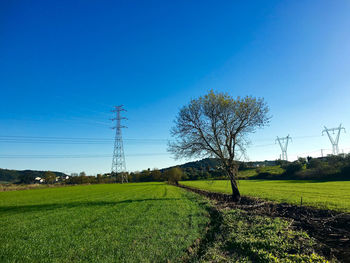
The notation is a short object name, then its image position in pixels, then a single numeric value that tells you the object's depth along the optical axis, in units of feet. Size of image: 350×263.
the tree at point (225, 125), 82.02
